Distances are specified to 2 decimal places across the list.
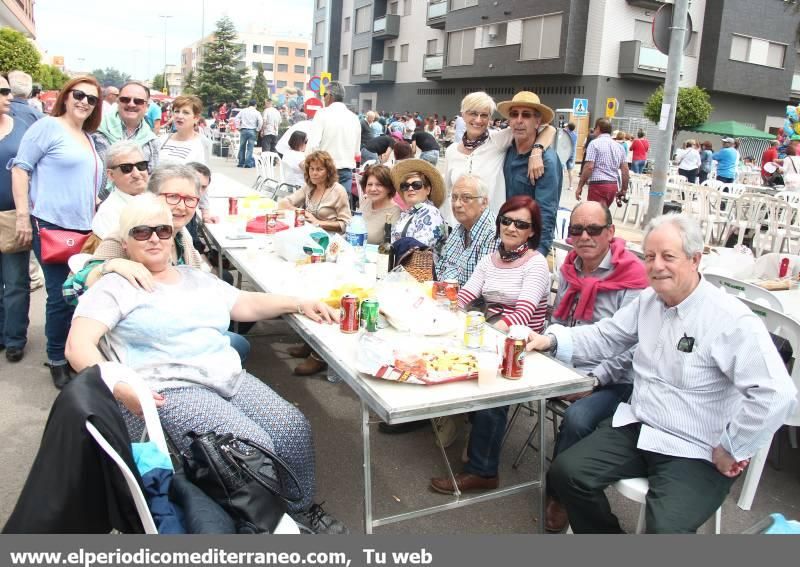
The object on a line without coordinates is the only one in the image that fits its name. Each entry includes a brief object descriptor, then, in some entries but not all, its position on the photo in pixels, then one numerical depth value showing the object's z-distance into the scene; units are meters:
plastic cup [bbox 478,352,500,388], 2.40
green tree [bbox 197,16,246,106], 49.84
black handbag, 1.99
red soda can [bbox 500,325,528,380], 2.47
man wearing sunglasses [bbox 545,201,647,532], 2.94
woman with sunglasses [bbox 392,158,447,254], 4.53
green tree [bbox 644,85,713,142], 21.66
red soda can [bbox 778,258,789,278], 4.38
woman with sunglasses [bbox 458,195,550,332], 3.41
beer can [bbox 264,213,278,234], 5.05
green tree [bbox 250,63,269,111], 57.88
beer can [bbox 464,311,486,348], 2.80
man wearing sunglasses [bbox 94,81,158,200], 4.93
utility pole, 7.75
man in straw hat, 4.14
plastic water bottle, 4.48
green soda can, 2.92
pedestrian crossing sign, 16.52
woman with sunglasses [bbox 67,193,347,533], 2.48
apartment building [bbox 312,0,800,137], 25.14
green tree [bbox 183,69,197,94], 51.62
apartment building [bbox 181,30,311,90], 98.75
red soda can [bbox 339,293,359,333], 2.90
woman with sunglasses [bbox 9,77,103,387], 3.96
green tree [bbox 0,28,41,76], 23.05
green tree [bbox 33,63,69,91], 30.36
